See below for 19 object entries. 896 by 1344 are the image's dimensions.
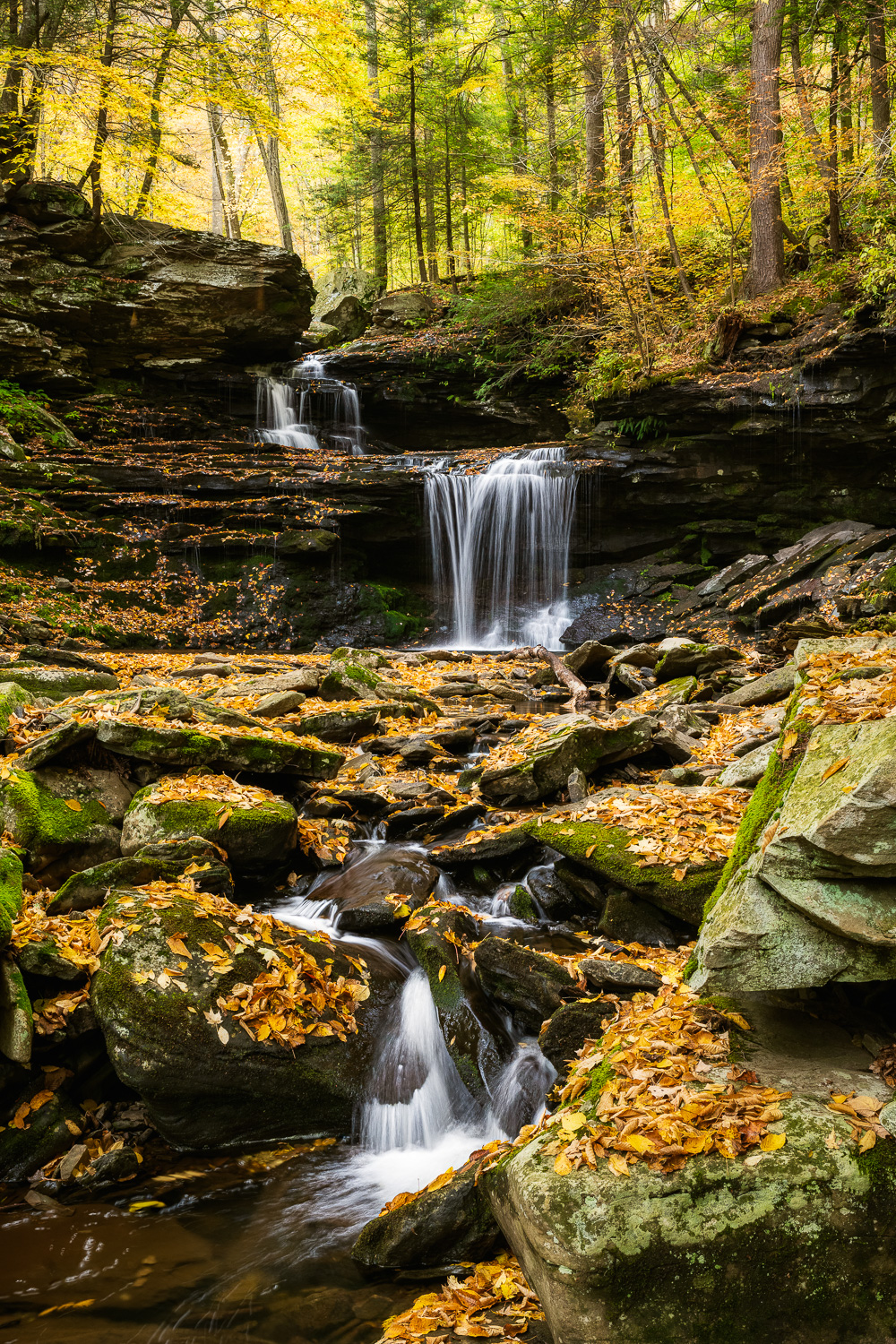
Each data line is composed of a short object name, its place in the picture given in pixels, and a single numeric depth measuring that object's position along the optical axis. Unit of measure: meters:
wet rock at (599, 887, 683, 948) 4.11
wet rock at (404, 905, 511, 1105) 3.87
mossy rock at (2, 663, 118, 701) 7.31
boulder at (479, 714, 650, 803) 5.96
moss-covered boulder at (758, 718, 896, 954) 2.27
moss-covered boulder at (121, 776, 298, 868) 4.99
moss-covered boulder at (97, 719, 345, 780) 5.51
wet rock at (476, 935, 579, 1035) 3.81
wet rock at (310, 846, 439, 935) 4.83
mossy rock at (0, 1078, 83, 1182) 3.45
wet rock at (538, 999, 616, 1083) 3.47
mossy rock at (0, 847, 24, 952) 3.74
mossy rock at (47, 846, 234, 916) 4.38
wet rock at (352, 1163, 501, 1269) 2.84
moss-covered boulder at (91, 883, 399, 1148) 3.59
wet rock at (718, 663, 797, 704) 6.91
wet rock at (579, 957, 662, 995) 3.59
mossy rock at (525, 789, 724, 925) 4.00
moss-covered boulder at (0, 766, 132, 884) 4.73
